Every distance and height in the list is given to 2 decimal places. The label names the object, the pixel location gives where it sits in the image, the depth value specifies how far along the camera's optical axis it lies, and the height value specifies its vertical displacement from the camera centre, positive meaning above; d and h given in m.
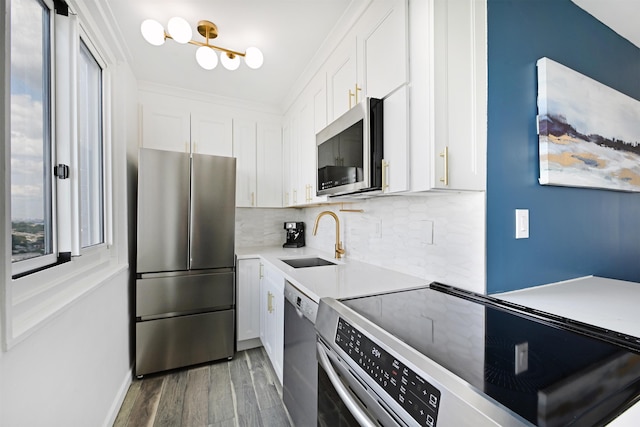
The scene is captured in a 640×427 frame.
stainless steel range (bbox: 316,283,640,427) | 0.52 -0.38
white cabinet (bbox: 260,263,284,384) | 1.81 -0.77
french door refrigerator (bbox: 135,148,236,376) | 2.07 -0.37
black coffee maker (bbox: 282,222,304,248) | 3.04 -0.22
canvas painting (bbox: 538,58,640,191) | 1.27 +0.42
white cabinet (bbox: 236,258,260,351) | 2.41 -0.80
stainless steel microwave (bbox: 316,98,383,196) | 1.35 +0.35
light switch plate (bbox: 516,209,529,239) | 1.23 -0.05
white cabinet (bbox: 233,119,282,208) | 2.90 +0.56
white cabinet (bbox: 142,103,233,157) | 2.53 +0.83
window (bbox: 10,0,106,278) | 0.98 +0.32
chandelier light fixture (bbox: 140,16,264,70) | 1.44 +1.01
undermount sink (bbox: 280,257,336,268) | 2.30 -0.42
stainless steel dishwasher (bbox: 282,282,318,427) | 1.22 -0.73
